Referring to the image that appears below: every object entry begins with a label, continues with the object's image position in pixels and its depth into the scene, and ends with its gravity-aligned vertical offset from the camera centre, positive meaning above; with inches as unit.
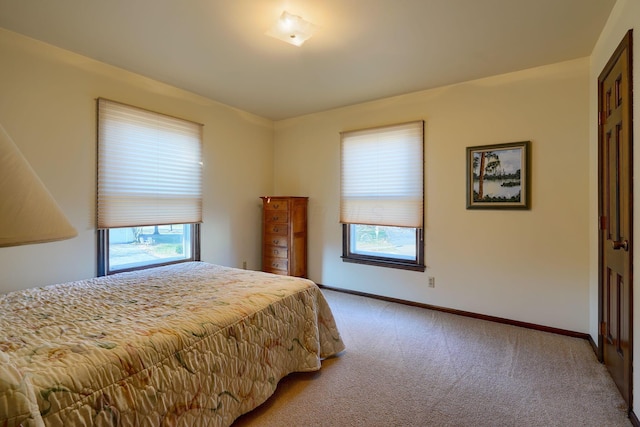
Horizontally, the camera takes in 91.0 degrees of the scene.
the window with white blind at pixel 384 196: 143.9 +8.8
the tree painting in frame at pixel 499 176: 119.9 +14.9
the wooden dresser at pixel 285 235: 166.2 -11.9
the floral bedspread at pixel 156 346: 45.2 -23.8
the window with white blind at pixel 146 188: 116.6 +10.2
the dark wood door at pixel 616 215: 71.0 -0.2
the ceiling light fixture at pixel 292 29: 84.5 +51.4
